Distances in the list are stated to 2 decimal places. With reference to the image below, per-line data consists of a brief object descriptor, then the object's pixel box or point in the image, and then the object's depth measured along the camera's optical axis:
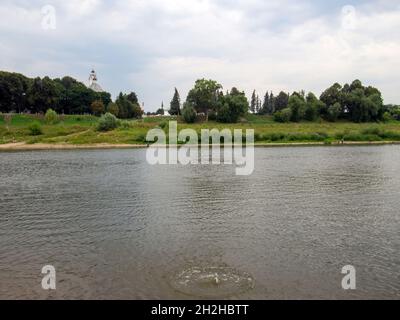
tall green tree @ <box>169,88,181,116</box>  176.50
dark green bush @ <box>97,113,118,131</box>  119.75
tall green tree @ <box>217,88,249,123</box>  142.50
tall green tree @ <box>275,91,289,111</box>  182.20
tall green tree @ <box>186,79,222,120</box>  150.62
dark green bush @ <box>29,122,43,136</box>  117.12
